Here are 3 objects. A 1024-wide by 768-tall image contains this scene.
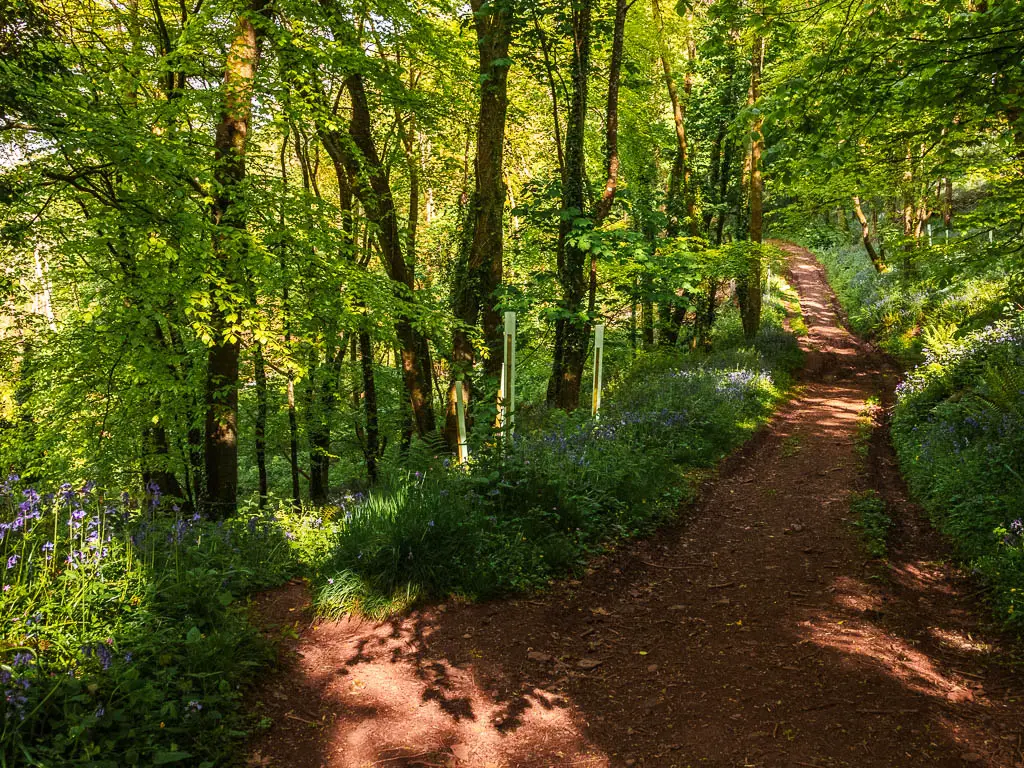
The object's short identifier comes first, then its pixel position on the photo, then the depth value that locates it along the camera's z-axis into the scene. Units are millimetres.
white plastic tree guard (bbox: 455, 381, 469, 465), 6984
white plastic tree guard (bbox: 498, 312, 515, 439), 7160
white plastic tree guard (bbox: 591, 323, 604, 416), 9688
